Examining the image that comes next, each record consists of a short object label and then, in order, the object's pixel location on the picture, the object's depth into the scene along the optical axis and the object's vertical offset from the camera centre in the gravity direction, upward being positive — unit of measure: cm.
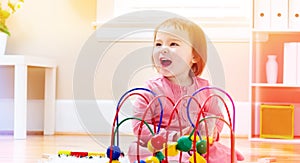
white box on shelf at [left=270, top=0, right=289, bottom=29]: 239 +32
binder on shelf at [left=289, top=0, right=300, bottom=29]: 238 +32
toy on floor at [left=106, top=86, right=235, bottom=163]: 98 -14
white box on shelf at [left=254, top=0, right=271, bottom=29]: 240 +33
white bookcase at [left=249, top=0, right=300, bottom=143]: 246 +3
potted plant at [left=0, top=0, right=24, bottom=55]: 241 +32
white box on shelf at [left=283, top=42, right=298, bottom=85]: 238 +8
